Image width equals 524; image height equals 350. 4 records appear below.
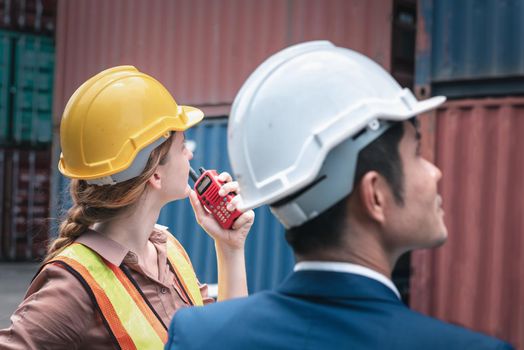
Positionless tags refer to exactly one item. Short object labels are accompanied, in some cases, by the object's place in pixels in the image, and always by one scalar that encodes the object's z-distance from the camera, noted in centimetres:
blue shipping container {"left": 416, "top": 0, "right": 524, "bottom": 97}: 491
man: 106
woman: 185
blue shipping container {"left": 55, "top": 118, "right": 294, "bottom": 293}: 651
